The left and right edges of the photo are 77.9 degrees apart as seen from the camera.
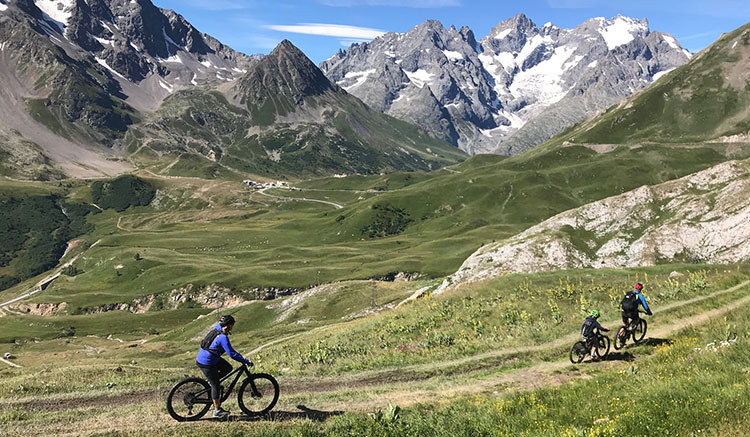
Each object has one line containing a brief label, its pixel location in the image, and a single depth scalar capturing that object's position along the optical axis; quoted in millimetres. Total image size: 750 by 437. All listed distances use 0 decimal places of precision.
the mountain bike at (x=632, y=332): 28047
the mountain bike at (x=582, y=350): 26344
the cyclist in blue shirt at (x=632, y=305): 27922
